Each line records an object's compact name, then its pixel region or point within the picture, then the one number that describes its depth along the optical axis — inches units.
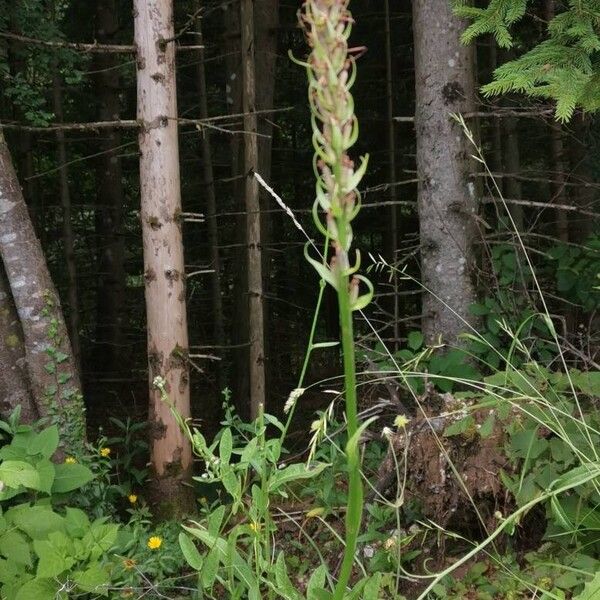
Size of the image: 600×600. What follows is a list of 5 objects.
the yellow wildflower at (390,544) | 102.8
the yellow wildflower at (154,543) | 135.7
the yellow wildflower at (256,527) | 72.0
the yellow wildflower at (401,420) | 97.5
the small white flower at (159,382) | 95.2
